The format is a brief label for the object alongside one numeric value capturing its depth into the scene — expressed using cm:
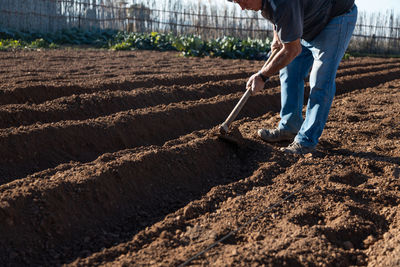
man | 329
